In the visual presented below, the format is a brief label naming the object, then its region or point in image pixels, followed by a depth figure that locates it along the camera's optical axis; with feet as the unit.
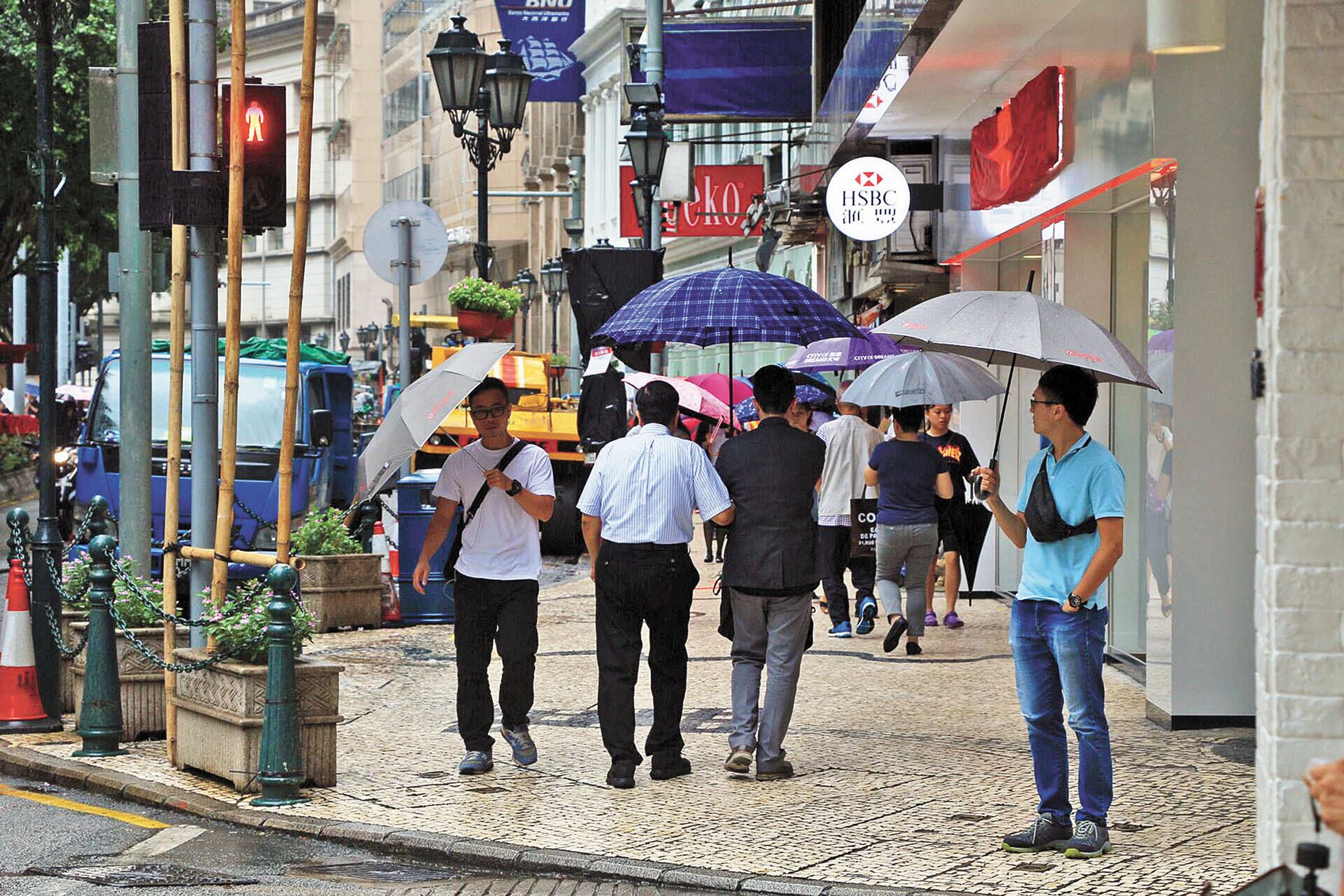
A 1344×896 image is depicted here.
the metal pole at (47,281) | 43.06
